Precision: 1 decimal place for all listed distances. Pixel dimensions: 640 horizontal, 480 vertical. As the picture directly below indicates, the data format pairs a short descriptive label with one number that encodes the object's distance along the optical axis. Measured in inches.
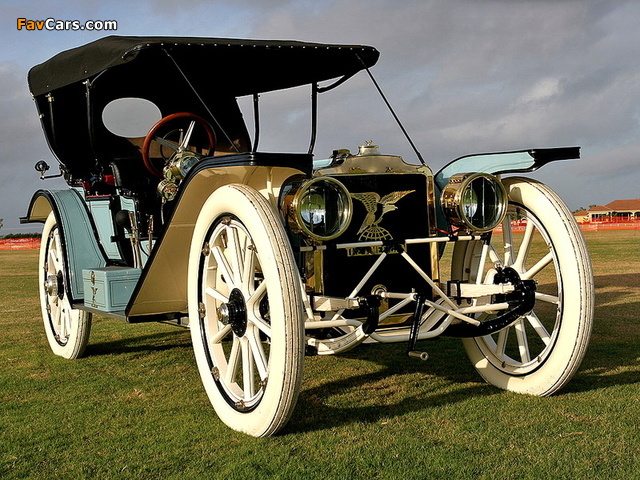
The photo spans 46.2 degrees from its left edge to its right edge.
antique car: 163.6
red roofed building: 3831.2
